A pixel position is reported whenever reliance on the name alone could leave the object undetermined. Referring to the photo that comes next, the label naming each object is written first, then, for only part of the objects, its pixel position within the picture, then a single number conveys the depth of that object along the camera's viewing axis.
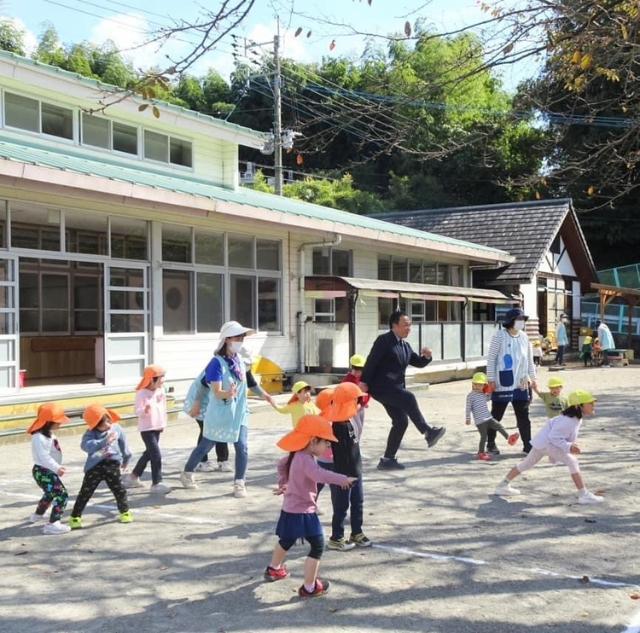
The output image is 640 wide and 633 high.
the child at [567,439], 6.86
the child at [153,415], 7.52
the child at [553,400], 9.38
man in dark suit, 8.46
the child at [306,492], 4.69
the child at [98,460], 6.28
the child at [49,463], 6.20
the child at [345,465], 5.48
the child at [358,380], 6.28
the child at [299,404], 7.87
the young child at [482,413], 9.30
